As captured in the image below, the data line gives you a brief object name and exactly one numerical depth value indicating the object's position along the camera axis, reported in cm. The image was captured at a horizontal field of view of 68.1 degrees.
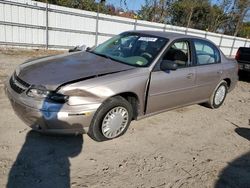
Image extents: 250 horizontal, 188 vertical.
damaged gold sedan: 239
